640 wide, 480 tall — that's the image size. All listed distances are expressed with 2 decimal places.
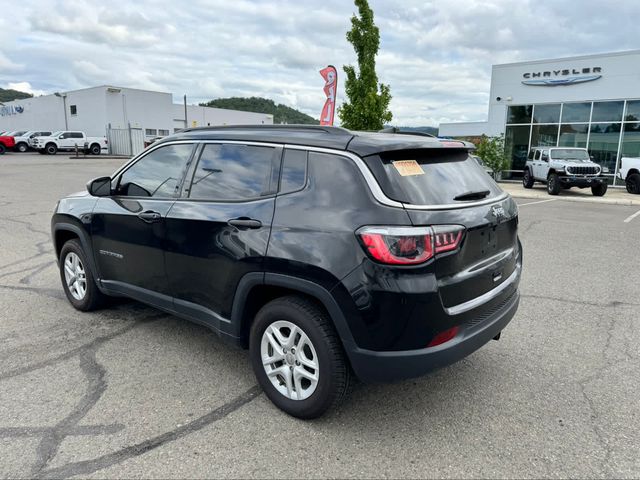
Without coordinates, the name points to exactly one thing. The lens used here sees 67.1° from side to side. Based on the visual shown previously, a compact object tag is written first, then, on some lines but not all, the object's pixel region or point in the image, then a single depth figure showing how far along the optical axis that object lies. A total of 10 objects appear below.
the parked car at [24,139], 40.12
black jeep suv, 2.56
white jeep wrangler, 17.98
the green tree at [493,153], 22.92
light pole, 46.15
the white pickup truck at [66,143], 38.22
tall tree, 16.55
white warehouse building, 42.44
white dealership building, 21.42
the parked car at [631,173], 18.38
